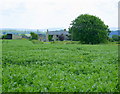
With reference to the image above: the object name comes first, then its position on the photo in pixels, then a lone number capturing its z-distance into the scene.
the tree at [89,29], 63.72
